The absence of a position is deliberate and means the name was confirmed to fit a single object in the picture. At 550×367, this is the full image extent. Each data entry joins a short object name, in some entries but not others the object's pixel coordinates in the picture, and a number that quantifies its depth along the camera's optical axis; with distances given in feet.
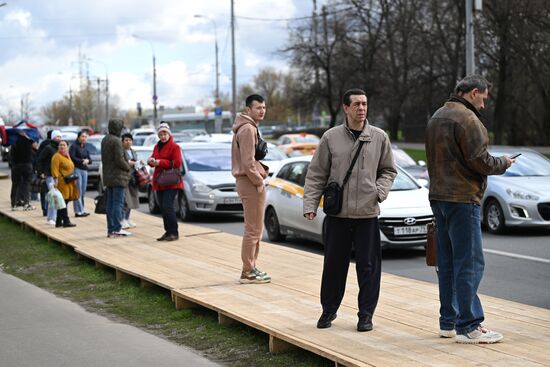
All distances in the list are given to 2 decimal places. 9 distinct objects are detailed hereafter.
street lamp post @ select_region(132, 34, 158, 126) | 245.86
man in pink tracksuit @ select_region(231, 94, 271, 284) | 32.89
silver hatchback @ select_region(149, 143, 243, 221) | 65.51
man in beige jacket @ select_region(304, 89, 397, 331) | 24.84
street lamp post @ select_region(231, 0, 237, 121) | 169.45
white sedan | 45.39
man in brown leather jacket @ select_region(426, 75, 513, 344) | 22.59
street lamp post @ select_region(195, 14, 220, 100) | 239.30
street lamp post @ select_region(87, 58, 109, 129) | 342.44
